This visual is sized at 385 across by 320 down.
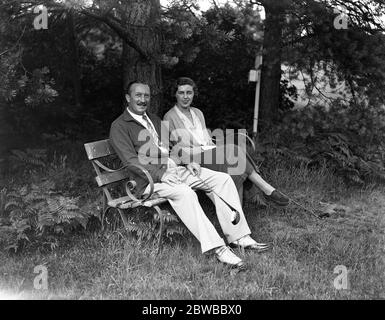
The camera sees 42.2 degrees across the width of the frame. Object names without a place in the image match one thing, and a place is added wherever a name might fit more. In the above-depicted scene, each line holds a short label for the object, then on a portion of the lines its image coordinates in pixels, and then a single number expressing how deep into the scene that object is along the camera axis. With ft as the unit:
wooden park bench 13.88
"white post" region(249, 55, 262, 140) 22.15
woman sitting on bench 16.43
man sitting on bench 13.51
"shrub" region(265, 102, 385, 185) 21.13
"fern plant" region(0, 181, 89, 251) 13.88
